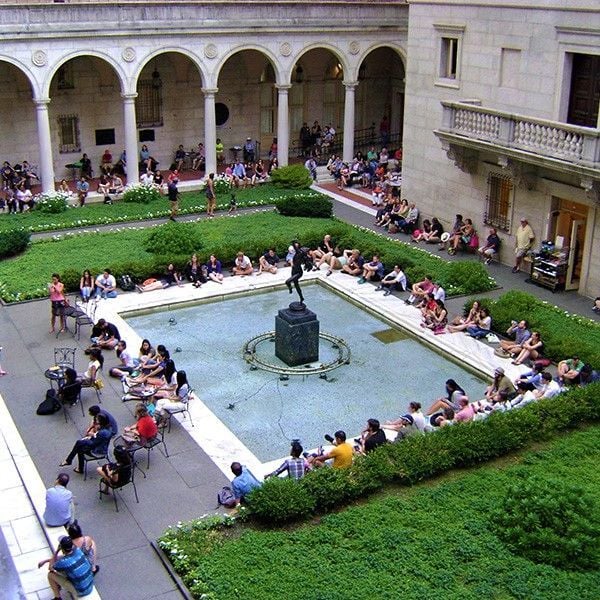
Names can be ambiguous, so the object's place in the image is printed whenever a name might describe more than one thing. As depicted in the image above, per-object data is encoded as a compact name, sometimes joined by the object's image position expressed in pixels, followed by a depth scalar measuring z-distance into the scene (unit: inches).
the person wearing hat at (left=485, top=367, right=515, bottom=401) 735.7
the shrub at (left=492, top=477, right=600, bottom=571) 526.6
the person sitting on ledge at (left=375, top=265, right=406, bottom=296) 1010.1
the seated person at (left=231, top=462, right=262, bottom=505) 595.2
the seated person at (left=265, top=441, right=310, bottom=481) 613.9
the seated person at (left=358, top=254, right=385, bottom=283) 1042.7
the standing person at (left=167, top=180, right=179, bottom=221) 1293.1
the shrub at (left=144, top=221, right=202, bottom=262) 1096.2
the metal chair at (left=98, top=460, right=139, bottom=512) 609.3
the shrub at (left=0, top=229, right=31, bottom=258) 1100.5
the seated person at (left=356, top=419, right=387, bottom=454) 649.6
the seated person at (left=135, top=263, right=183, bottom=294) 1012.8
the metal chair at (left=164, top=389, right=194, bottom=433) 719.7
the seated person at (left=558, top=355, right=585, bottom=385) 767.7
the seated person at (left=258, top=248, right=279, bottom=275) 1072.8
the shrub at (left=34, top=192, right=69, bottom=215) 1298.0
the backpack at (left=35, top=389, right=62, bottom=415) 736.3
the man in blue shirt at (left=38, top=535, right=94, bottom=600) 504.7
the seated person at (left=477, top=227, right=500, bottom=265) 1114.8
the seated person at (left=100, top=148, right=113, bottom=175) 1496.1
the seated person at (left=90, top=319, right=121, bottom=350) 851.4
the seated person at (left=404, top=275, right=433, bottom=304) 969.1
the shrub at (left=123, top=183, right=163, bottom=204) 1364.4
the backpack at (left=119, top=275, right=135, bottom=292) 1012.5
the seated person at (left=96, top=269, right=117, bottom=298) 990.4
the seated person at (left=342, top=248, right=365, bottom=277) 1069.8
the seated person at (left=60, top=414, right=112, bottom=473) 638.5
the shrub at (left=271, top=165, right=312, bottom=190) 1456.7
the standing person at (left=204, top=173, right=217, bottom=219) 1304.1
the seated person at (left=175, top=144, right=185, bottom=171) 1586.4
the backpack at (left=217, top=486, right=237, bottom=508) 601.3
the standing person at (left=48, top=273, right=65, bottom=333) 888.9
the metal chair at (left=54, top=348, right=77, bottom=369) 812.0
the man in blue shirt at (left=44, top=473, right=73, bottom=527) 573.1
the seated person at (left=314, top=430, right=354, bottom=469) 627.8
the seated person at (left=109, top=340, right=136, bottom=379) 796.6
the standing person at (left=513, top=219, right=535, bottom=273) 1064.8
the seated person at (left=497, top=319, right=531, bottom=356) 849.5
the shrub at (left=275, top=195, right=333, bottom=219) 1288.1
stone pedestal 821.9
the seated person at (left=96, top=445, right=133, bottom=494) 608.1
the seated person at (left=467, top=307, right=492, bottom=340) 893.8
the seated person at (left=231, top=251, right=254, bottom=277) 1064.2
